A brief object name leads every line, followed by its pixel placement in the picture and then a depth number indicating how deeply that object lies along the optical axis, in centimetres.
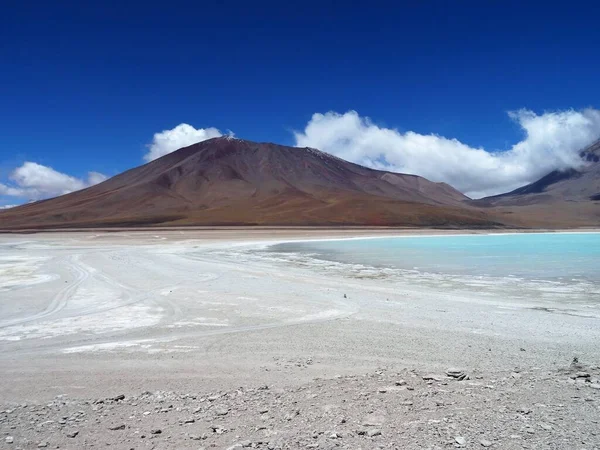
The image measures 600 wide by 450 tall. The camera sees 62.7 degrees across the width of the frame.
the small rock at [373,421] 490
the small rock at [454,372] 632
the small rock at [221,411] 521
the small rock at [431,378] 621
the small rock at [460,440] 445
